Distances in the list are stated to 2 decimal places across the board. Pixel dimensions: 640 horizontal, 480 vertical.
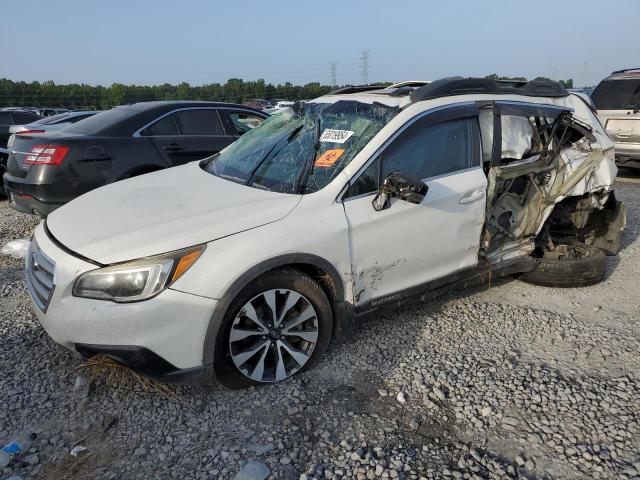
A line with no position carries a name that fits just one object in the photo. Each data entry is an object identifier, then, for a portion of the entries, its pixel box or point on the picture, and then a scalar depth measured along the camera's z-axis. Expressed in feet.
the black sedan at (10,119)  38.45
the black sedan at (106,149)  17.95
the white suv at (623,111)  27.99
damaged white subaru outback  8.70
